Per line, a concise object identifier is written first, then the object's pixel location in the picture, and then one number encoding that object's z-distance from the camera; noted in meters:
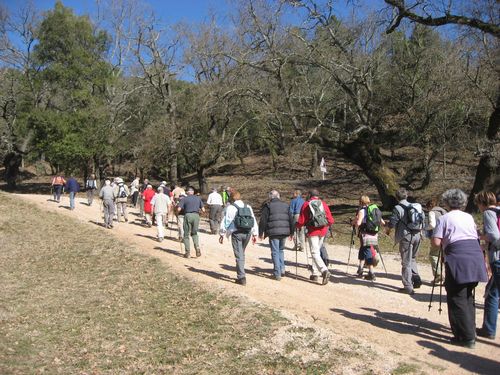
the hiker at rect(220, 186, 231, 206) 18.61
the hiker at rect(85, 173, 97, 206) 24.70
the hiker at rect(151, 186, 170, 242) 15.46
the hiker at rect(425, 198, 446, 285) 9.93
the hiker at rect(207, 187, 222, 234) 17.59
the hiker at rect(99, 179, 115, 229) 18.03
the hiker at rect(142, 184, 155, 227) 18.30
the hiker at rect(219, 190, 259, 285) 9.84
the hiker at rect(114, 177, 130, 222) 19.59
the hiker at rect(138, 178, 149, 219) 21.67
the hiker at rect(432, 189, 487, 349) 6.21
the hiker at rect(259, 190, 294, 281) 10.34
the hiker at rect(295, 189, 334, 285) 9.93
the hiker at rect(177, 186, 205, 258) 12.62
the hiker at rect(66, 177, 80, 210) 23.38
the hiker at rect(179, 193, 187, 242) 15.45
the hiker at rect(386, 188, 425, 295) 9.24
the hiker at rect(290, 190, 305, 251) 13.70
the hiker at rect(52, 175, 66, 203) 26.00
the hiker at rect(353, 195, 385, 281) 10.25
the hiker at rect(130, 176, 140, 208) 23.72
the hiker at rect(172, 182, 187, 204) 18.23
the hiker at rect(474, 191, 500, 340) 6.59
